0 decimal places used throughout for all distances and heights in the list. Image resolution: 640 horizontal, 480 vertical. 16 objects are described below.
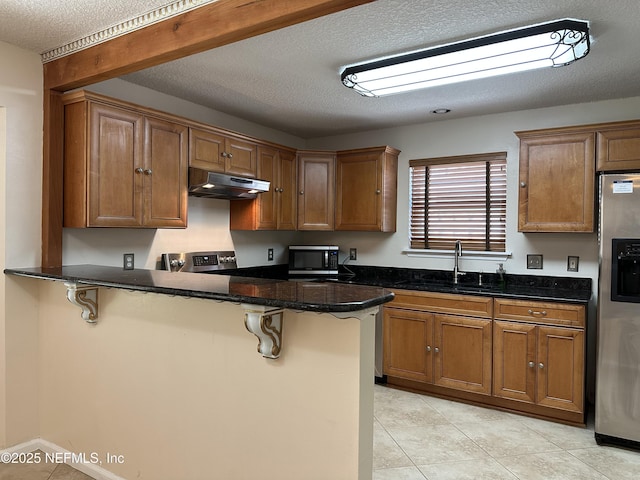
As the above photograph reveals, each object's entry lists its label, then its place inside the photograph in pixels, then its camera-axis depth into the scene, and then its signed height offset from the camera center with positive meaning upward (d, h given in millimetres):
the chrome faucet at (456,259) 3938 -200
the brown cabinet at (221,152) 3238 +670
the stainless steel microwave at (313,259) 4488 -247
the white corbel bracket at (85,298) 2252 -348
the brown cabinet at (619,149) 3020 +651
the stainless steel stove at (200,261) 3391 -227
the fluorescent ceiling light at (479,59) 2164 +1020
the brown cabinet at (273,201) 3902 +329
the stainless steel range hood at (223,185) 3139 +386
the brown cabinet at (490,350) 3070 -887
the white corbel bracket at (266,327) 1574 -346
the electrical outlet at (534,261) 3668 -198
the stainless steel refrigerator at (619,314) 2721 -481
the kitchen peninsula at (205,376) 1537 -632
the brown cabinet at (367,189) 4180 +475
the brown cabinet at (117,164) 2580 +447
